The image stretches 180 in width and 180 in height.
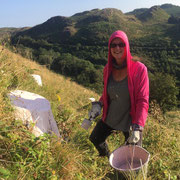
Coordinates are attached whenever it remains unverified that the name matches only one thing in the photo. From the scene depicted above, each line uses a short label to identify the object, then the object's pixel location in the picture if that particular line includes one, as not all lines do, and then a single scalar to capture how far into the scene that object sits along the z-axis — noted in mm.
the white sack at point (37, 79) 4705
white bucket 1623
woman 1827
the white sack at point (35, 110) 2175
